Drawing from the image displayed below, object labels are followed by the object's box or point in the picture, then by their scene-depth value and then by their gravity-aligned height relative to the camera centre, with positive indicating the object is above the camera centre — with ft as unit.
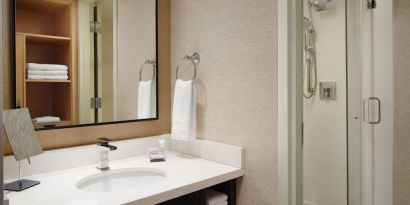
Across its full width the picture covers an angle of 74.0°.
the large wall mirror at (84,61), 4.17 +0.71
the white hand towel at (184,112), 5.10 -0.20
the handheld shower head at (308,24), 7.34 +2.08
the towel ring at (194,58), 5.35 +0.86
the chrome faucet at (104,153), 4.55 -0.86
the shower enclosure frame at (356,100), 3.94 +0.02
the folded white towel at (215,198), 4.45 -1.60
